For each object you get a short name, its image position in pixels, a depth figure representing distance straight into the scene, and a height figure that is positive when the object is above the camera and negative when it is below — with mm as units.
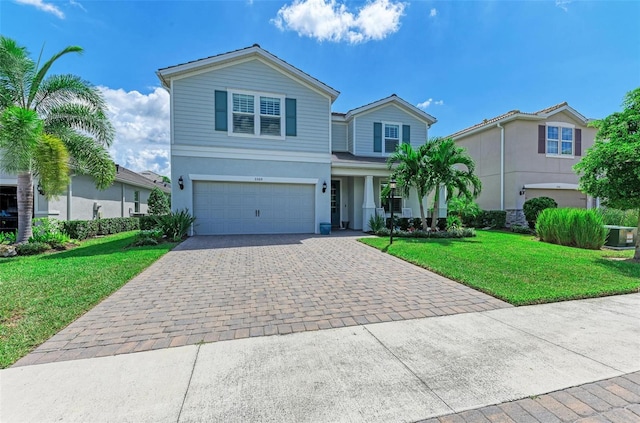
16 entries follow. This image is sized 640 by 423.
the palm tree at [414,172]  11859 +1582
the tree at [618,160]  7598 +1357
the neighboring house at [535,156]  16438 +3190
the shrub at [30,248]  9391 -1321
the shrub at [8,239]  10119 -1089
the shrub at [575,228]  10422 -696
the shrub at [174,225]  10812 -608
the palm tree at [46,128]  8062 +2696
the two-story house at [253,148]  11750 +2646
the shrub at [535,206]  14617 +193
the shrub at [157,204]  17938 +309
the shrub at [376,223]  12797 -613
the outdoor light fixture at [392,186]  10602 +873
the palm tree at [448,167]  11688 +1773
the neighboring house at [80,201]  12508 +391
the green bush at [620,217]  12412 -322
